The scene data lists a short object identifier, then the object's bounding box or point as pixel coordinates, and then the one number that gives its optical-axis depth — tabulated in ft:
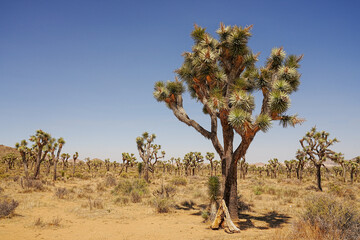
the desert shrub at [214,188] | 31.81
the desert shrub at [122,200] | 44.77
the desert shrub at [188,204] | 44.16
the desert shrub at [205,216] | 31.78
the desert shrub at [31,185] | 56.13
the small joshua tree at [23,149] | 73.95
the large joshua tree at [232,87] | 26.94
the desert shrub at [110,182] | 71.97
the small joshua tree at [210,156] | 132.05
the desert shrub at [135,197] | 46.96
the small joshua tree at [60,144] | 85.97
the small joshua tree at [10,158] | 133.59
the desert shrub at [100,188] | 62.49
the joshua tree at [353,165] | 103.88
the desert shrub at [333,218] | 17.72
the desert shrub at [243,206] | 40.77
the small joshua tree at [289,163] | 119.24
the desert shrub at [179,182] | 77.77
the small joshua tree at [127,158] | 128.05
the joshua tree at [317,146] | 69.51
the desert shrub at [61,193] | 48.54
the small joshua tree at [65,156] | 130.02
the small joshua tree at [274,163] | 132.98
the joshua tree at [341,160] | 100.70
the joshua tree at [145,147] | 83.92
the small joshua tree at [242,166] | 109.27
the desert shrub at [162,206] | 38.29
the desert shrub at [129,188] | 53.88
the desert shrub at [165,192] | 49.85
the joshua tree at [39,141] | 75.00
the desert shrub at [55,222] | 28.73
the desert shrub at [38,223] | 28.03
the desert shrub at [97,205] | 39.88
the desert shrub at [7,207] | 30.42
